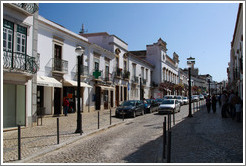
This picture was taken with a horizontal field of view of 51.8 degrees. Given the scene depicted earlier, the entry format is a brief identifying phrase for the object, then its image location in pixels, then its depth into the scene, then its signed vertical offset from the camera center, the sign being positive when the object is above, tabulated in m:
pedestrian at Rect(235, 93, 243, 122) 13.49 -0.84
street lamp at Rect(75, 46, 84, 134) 10.99 -0.95
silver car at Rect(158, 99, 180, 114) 21.45 -1.18
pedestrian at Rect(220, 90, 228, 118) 16.61 -1.17
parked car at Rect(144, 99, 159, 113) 22.88 -1.25
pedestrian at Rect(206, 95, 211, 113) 21.43 -0.92
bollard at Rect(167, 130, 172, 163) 5.34 -1.15
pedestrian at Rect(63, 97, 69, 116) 19.27 -0.96
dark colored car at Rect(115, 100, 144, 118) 18.95 -1.25
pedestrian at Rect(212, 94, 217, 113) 20.88 -0.89
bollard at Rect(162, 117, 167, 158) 6.49 -1.18
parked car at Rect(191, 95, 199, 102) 42.19 -0.97
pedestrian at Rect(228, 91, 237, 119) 14.23 -0.62
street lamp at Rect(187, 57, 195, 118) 17.45 +2.09
